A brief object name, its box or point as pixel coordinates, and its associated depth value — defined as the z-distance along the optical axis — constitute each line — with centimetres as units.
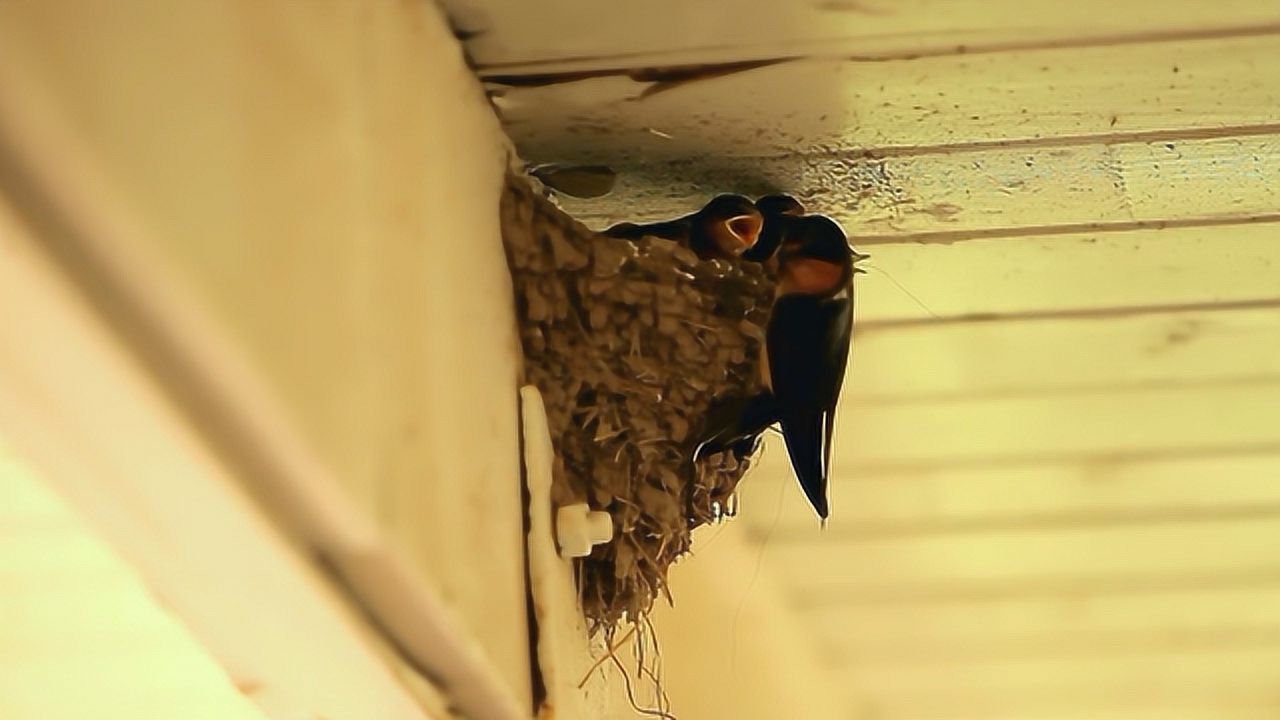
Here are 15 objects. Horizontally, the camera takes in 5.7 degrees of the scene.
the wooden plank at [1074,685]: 689
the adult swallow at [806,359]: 635
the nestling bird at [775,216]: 634
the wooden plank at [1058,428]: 655
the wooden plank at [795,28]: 622
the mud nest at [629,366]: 630
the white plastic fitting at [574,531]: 628
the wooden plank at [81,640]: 645
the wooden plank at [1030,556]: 671
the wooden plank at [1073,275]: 639
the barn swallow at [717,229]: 634
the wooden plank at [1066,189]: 632
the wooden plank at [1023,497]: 663
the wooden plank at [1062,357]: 647
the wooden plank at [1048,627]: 680
